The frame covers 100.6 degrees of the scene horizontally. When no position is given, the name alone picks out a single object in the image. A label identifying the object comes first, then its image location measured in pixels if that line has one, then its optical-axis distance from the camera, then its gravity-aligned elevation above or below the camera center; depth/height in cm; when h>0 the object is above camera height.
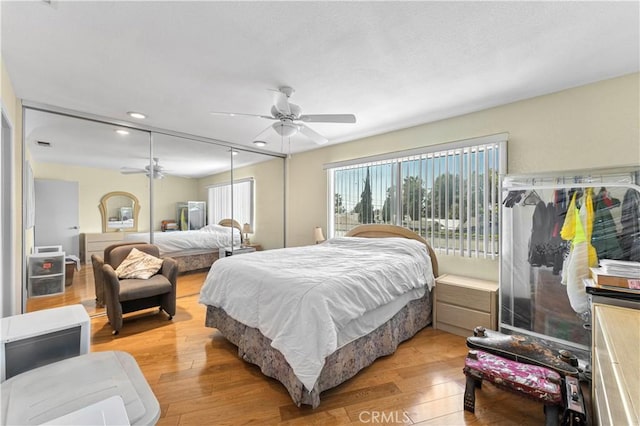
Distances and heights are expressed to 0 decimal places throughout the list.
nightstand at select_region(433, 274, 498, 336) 266 -98
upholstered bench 155 -106
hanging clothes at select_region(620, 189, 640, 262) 203 -12
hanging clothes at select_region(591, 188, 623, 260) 209 -14
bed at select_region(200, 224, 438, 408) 176 -76
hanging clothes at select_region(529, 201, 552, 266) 239 -21
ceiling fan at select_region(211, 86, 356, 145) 247 +92
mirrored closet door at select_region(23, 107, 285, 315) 313 +29
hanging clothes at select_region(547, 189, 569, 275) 230 -16
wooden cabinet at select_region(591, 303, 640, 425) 82 -57
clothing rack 223 -57
